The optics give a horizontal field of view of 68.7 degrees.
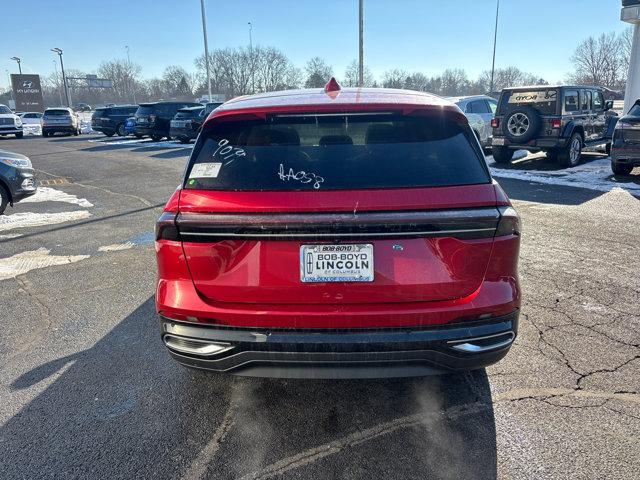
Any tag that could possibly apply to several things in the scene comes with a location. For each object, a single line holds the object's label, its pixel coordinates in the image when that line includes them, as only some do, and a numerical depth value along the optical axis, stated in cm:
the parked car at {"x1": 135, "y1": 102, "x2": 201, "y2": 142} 2372
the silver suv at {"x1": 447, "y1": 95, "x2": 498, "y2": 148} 1430
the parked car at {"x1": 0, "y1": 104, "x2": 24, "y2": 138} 2830
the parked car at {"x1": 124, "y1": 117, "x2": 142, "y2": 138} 2466
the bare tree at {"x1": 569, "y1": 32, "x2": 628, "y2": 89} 6375
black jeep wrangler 1146
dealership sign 5162
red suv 221
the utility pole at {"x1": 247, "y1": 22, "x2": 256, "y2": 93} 8234
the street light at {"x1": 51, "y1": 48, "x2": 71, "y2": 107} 5967
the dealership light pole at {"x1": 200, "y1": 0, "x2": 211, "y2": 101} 3431
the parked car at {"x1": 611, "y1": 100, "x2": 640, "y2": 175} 950
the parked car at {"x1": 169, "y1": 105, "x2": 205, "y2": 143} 2064
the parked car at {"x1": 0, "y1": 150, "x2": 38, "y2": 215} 765
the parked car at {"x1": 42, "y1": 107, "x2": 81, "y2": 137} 2891
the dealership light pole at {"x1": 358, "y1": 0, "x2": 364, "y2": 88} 2017
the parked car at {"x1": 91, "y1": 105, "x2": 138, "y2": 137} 2814
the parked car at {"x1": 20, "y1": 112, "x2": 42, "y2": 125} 4275
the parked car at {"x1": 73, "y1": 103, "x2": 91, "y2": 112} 7332
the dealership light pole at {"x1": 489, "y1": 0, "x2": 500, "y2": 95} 5022
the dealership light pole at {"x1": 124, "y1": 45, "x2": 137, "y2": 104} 10294
